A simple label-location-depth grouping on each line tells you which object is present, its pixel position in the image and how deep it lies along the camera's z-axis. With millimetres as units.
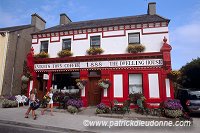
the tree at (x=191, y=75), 21812
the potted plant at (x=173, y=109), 10961
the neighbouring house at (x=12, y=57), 16875
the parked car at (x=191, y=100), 11609
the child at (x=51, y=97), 11547
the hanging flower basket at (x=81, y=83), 14453
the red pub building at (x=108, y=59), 13836
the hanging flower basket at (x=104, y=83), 13914
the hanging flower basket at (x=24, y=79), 15909
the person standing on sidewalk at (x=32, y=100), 10177
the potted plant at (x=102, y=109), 12009
